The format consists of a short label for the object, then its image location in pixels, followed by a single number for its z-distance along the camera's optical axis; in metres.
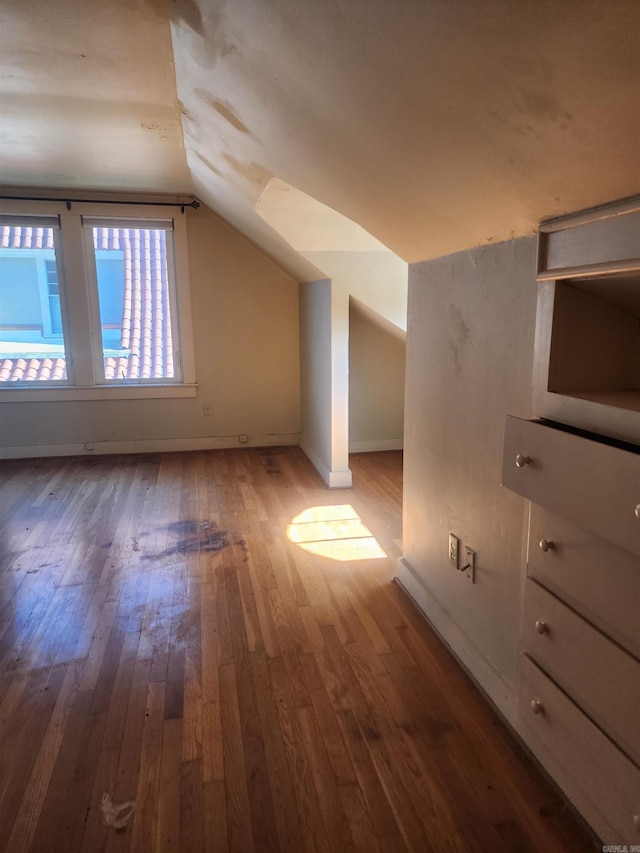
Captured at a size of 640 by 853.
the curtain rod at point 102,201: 3.99
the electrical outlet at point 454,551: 1.84
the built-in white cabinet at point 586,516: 1.05
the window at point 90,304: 4.15
